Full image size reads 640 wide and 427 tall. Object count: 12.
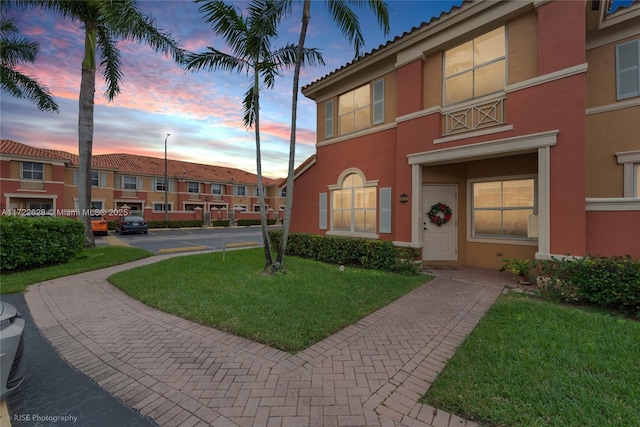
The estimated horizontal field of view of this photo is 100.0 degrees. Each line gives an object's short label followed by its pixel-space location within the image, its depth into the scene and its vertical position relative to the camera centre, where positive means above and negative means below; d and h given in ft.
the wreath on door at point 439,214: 26.99 +0.01
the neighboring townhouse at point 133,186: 74.49 +9.50
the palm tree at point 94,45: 25.31 +19.35
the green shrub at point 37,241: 23.68 -2.91
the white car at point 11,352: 7.41 -4.08
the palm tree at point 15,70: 38.11 +20.24
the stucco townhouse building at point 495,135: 18.10 +6.77
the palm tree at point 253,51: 21.59 +14.28
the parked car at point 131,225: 69.41 -3.52
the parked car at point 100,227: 63.67 -3.76
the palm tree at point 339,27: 21.90 +15.79
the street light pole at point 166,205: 90.98 +2.34
